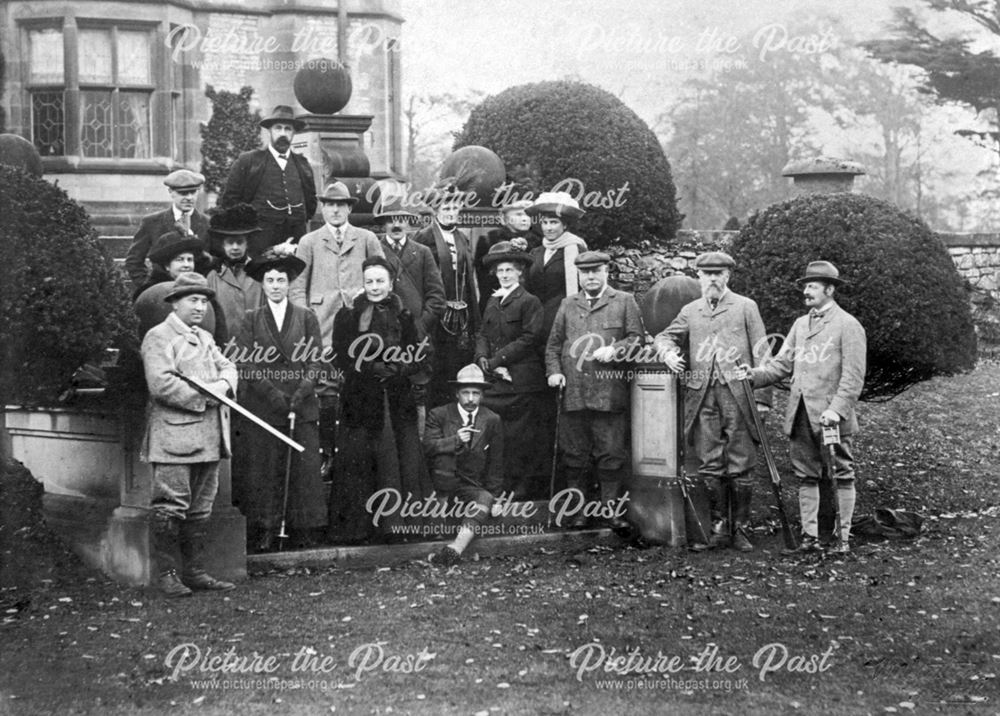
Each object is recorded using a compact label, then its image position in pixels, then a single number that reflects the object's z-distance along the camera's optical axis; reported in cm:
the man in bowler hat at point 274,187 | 1077
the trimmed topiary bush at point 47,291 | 769
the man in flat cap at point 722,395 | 931
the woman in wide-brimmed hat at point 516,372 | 974
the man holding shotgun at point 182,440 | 788
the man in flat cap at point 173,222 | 977
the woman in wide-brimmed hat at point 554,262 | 1033
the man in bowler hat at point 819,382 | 911
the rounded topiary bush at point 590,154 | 1399
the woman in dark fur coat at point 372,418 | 891
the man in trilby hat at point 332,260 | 977
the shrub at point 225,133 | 1906
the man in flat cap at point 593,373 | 958
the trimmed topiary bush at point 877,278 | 1062
